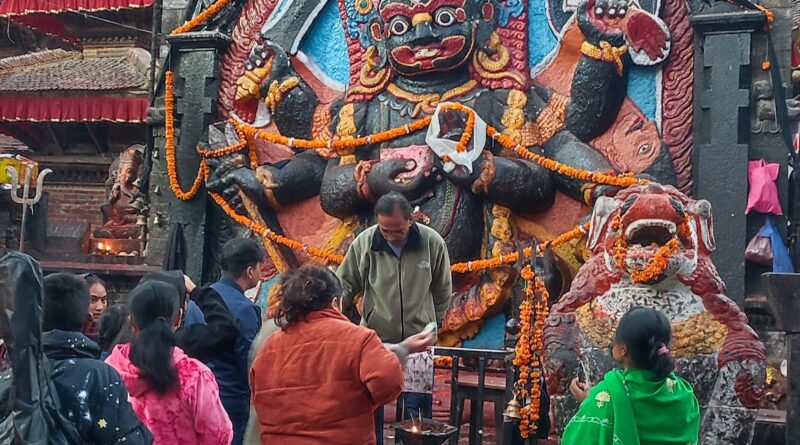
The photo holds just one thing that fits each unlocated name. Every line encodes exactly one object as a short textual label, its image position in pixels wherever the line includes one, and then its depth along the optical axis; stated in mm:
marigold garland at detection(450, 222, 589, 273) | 8109
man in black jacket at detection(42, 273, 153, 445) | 2861
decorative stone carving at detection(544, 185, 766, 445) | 5004
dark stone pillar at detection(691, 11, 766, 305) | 7602
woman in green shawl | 3215
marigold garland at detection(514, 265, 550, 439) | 5531
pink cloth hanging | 7508
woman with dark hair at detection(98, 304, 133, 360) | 4381
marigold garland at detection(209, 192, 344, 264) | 9172
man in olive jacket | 4977
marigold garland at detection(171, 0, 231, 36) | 10219
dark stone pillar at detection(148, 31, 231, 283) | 10055
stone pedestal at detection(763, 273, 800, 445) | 4215
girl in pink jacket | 3402
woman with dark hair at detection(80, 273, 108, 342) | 5387
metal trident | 13783
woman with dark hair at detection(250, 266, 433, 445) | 3270
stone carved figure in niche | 13156
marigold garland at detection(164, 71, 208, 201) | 10039
